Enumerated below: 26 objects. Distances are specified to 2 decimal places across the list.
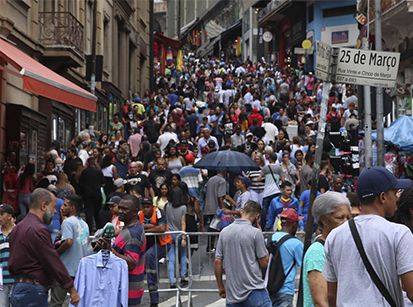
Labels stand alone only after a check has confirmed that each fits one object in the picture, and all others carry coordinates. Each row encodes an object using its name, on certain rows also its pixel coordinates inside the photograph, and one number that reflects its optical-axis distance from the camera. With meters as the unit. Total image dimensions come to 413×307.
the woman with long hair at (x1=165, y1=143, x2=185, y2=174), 22.00
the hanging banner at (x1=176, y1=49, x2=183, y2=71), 64.22
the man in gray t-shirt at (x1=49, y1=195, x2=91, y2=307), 12.20
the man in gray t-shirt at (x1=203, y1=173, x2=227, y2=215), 19.75
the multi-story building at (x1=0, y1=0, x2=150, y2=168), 21.83
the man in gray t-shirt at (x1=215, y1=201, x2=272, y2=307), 9.91
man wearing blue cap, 5.80
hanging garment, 9.80
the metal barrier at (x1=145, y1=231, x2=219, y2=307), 13.98
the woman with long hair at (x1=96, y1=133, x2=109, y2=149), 26.02
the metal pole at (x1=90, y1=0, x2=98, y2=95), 26.05
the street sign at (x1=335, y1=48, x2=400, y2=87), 11.46
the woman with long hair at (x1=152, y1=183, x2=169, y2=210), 16.73
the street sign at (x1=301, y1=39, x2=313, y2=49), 45.56
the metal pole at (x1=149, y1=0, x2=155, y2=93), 53.06
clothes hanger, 9.89
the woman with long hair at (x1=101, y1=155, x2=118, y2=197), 21.43
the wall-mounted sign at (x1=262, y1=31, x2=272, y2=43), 69.51
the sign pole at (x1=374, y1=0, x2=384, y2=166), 18.64
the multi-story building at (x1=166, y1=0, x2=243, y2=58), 91.35
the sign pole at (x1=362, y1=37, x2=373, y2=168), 17.30
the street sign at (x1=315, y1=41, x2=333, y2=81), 10.60
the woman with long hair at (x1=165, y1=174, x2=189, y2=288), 16.17
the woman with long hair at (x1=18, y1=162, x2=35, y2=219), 19.08
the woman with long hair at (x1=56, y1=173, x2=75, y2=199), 17.45
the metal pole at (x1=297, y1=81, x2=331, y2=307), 10.52
